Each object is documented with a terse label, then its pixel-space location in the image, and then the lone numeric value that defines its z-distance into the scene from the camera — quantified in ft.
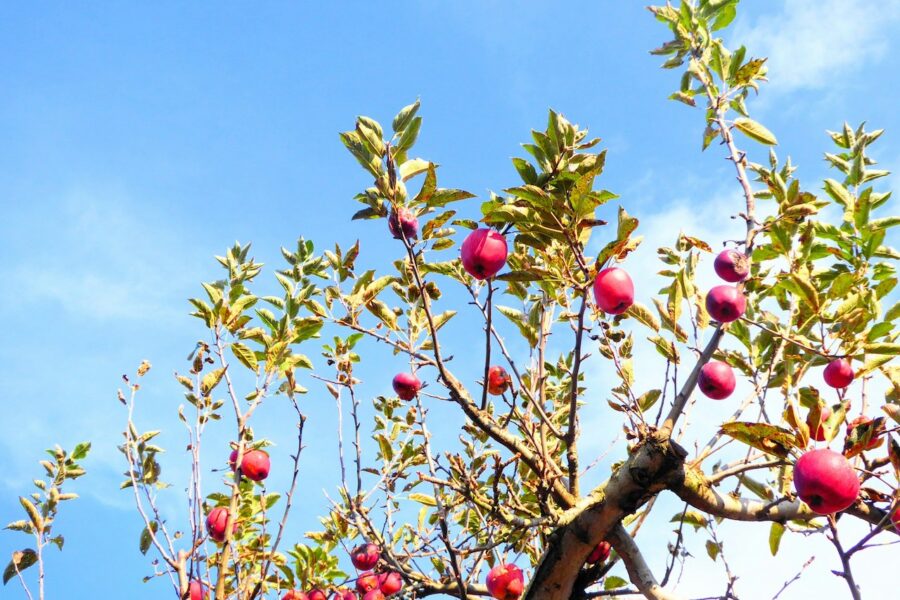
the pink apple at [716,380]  10.83
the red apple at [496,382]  13.00
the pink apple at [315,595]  14.33
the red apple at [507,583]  11.02
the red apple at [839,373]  10.59
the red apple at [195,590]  11.11
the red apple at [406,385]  14.16
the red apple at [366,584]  14.65
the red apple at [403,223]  8.82
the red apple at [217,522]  12.37
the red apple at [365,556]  13.47
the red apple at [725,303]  9.72
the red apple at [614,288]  9.13
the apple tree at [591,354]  8.56
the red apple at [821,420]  8.68
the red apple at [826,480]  7.79
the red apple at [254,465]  13.42
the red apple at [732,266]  10.30
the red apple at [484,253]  8.97
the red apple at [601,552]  10.88
